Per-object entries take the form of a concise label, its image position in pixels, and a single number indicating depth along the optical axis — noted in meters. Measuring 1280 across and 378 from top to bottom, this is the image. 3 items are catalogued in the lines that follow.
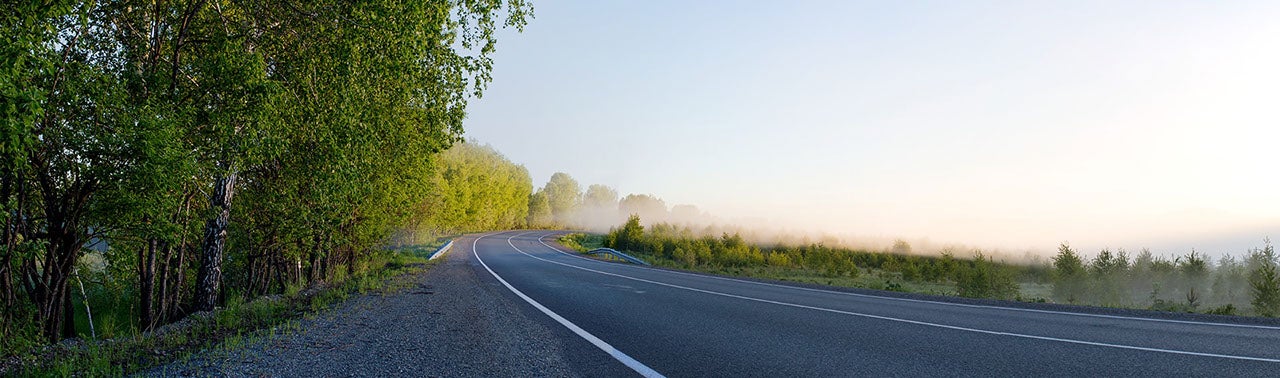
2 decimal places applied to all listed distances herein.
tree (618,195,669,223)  125.00
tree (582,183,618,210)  143.00
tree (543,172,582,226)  117.25
